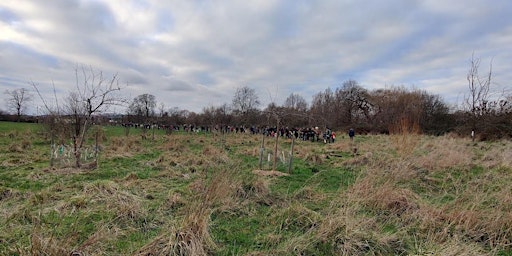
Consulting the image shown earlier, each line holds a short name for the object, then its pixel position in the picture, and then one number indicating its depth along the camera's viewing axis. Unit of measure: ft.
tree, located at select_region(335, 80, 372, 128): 176.31
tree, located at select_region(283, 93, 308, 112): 202.56
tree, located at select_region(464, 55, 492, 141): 59.11
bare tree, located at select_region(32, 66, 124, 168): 31.50
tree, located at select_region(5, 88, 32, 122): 188.73
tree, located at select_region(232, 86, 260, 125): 157.28
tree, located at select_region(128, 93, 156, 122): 168.77
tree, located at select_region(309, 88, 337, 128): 164.35
